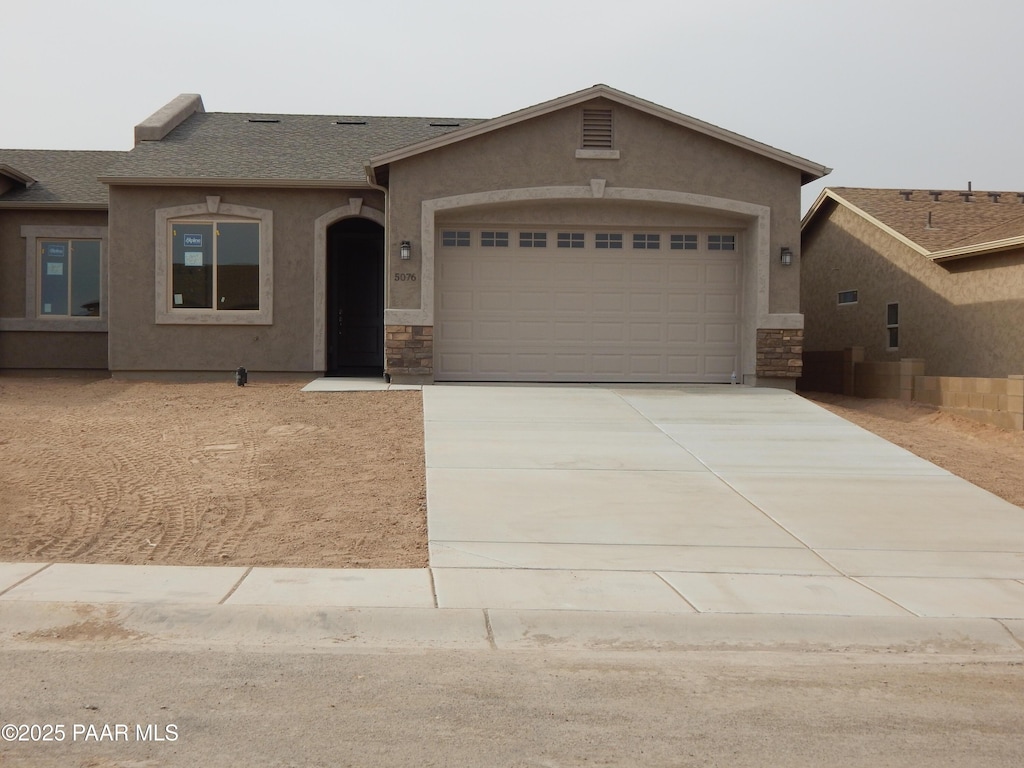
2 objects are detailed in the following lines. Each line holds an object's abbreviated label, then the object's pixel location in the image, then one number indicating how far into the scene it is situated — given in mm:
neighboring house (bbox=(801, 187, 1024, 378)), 19250
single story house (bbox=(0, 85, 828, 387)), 16812
